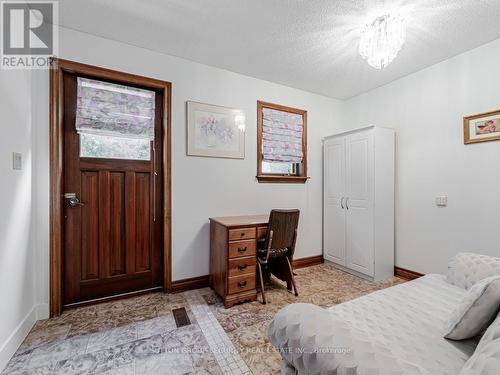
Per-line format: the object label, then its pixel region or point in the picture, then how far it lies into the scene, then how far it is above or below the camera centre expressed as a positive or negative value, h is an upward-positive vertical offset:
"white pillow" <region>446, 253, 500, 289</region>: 1.53 -0.58
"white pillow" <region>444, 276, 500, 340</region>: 0.96 -0.54
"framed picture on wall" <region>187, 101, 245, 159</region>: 2.65 +0.67
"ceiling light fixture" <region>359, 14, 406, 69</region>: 1.90 +1.26
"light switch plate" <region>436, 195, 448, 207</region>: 2.59 -0.16
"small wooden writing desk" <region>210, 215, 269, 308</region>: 2.25 -0.74
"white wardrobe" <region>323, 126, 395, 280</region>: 2.87 -0.21
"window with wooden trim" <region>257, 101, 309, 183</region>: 3.14 +0.62
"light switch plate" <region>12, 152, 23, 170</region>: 1.63 +0.18
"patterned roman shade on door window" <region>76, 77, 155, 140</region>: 2.22 +0.78
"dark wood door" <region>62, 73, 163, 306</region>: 2.21 -0.37
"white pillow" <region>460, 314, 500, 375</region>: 0.58 -0.48
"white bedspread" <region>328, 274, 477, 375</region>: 0.95 -0.72
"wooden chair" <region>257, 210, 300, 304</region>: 2.33 -0.61
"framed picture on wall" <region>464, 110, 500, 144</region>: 2.23 +0.61
